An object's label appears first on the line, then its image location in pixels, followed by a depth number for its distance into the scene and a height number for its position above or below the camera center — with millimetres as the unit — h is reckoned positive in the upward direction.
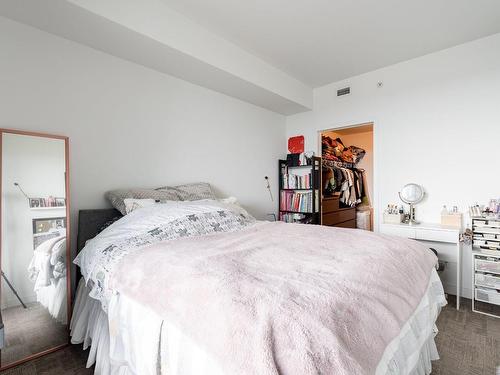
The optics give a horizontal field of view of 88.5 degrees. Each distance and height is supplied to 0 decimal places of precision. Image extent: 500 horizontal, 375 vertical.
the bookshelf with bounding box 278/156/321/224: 3553 -144
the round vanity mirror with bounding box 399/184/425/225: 2838 -162
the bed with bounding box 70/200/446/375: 706 -421
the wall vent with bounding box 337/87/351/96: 3437 +1223
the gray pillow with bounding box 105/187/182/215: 2039 -94
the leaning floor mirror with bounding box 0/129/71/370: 1620 -399
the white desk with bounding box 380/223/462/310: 2467 -558
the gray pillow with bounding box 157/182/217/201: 2447 -74
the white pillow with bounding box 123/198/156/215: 1945 -151
